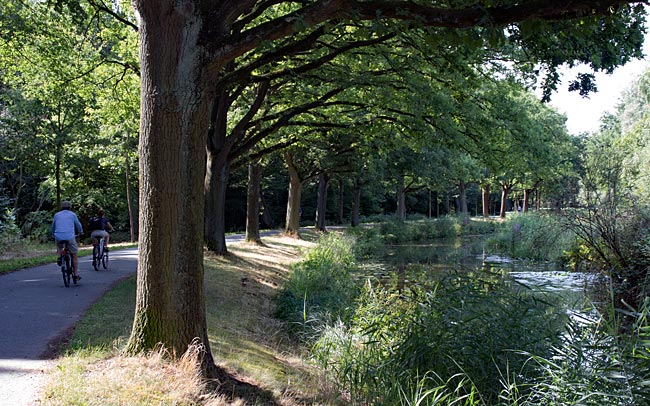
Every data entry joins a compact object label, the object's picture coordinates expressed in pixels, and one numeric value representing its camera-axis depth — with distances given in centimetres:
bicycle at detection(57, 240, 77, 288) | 1134
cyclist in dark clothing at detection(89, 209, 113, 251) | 1401
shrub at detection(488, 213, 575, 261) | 1357
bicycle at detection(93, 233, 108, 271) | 1408
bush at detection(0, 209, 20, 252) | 1770
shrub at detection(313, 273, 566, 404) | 662
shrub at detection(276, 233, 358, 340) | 1134
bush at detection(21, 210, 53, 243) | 2705
